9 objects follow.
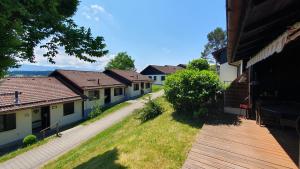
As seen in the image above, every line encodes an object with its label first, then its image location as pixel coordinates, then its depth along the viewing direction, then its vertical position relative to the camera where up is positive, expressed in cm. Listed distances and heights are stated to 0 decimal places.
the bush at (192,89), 603 -26
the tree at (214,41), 3390 +1278
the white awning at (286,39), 152 +62
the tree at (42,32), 216 +156
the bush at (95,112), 1308 -314
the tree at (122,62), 3746 +715
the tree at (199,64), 1256 +217
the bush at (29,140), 841 -404
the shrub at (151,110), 777 -172
